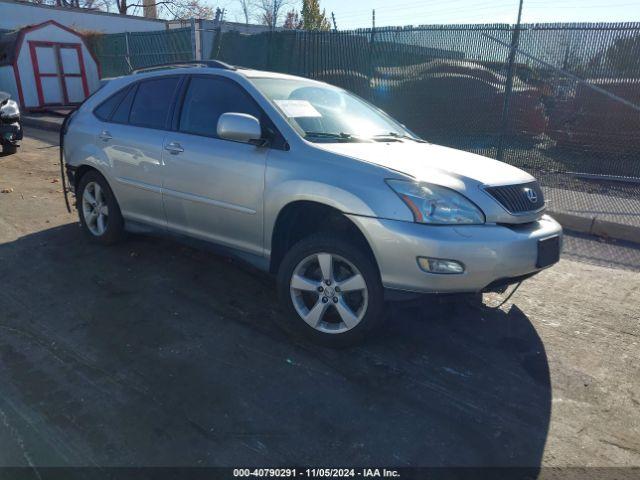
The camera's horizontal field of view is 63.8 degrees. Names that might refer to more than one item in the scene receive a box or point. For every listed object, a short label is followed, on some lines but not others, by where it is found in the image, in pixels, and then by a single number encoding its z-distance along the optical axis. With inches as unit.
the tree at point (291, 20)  1945.1
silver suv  119.0
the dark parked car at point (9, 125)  394.0
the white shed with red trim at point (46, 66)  669.9
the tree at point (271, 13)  1850.4
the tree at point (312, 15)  1512.1
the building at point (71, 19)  799.1
